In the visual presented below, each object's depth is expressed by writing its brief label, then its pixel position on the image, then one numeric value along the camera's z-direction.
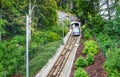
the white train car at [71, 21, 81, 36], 53.27
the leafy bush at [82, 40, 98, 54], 32.81
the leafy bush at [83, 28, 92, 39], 45.28
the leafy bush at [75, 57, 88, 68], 28.12
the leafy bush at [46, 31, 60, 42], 46.63
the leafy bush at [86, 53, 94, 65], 28.98
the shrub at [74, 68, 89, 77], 23.67
